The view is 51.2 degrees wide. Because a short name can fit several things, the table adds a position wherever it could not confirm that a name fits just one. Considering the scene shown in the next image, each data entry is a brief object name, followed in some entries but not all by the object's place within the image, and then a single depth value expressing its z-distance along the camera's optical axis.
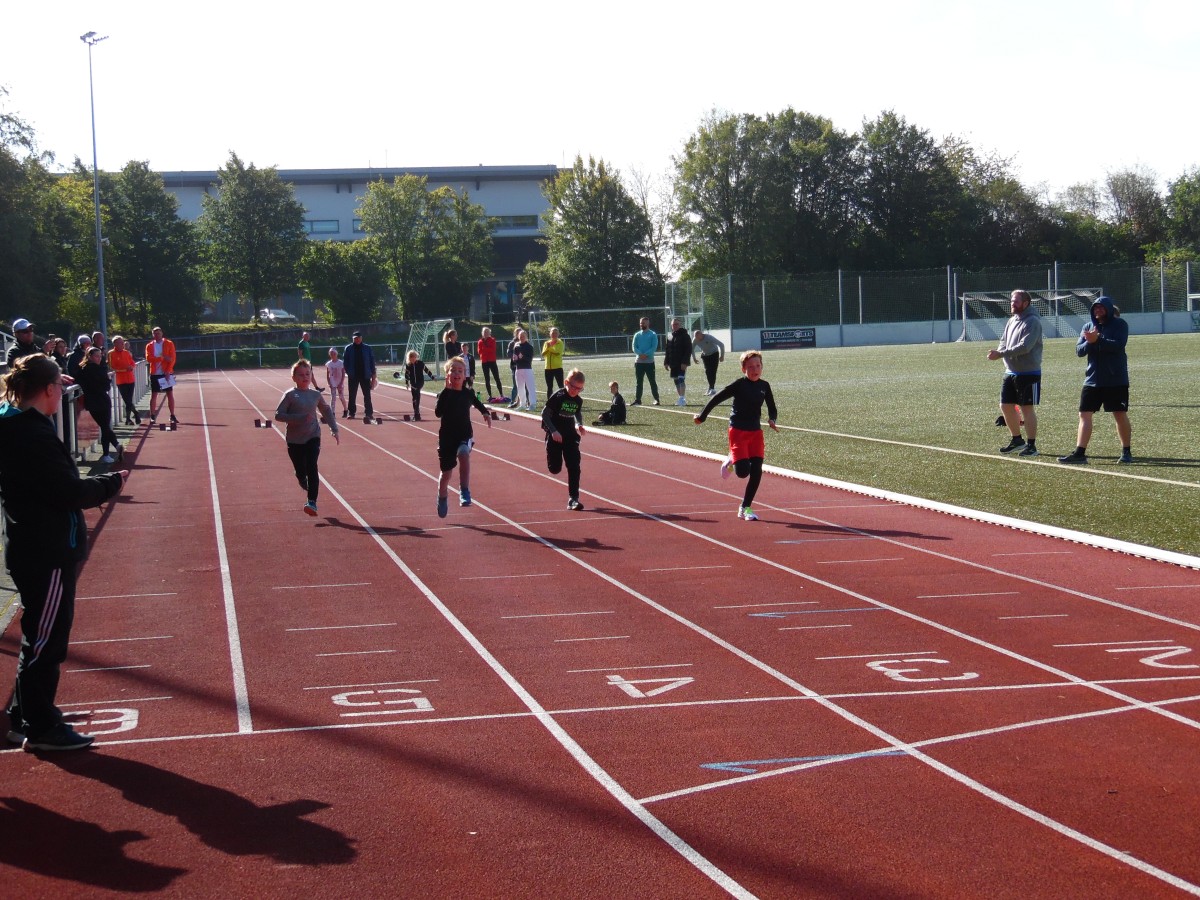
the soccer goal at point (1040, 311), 63.03
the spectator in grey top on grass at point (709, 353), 27.43
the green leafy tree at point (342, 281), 79.06
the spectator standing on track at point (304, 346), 29.17
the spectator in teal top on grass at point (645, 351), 26.70
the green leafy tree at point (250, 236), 81.31
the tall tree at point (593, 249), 82.12
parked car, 88.14
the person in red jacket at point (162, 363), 26.80
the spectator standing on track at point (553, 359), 25.70
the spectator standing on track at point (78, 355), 20.02
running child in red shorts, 12.90
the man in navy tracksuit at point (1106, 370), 14.79
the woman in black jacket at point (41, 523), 5.76
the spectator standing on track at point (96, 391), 19.38
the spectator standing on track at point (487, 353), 29.56
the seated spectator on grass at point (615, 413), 23.52
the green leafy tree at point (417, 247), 82.81
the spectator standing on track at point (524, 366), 27.78
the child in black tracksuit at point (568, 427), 13.85
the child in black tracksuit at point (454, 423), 13.56
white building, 95.88
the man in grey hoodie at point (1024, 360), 15.69
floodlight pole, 48.53
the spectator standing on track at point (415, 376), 26.35
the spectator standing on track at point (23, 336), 16.06
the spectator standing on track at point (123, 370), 24.86
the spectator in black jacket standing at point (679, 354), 26.84
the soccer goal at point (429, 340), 45.90
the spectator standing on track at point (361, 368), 26.55
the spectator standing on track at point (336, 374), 27.77
